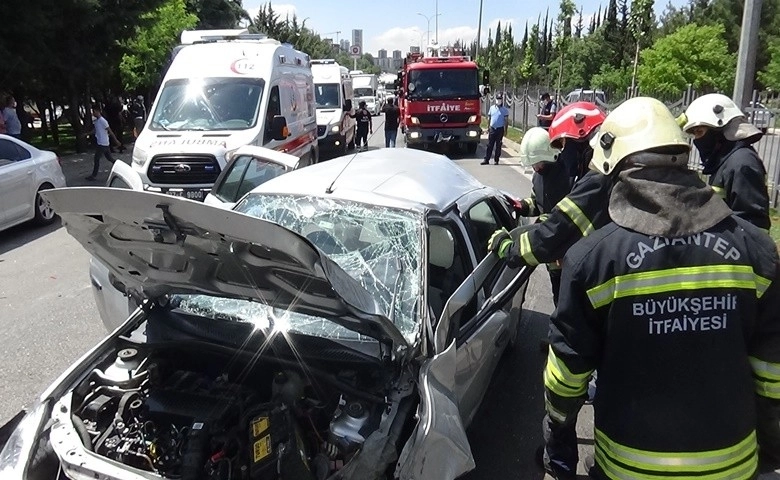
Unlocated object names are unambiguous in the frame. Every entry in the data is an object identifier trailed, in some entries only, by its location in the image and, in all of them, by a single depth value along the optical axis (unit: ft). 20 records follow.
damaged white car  8.14
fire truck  57.77
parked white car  28.60
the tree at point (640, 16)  106.73
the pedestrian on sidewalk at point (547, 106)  62.74
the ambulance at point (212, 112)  30.81
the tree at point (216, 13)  129.59
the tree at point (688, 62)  112.88
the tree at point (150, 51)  73.97
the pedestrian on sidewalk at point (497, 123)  50.30
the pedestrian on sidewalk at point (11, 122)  45.55
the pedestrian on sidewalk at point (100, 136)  44.52
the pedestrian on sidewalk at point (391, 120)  55.47
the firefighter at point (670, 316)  6.29
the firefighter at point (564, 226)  10.66
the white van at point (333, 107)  56.39
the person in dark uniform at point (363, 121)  64.28
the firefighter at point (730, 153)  12.77
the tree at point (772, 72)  111.34
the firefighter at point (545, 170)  14.90
